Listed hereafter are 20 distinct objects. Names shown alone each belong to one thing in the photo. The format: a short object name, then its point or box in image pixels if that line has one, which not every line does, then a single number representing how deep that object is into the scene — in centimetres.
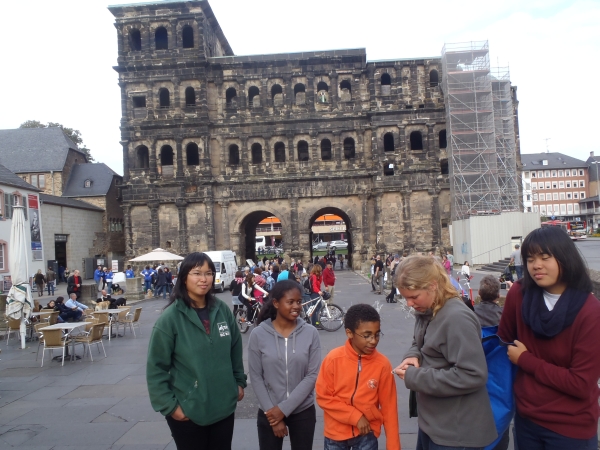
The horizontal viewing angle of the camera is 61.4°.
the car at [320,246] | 7062
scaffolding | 3325
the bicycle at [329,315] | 1257
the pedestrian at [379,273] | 2112
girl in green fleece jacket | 344
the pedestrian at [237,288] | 1344
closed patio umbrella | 1173
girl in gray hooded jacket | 365
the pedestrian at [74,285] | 1730
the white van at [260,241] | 8144
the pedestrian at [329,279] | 1570
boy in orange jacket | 326
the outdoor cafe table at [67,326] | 957
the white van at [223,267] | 2561
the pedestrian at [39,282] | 2822
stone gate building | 3497
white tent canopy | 2482
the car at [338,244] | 6771
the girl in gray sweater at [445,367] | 274
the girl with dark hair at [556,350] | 272
